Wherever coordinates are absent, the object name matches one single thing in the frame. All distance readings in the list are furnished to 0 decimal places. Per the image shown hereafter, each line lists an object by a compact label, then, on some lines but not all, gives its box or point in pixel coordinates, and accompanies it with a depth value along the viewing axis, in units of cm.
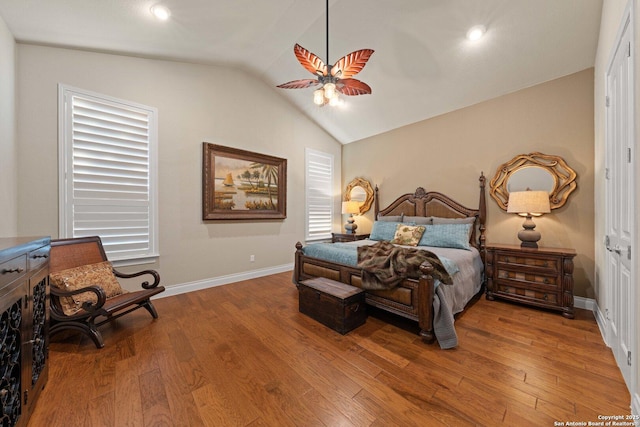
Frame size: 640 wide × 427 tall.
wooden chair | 208
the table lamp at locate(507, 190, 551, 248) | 288
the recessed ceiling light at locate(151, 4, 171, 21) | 234
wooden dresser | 108
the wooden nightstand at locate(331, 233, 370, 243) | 463
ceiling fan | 224
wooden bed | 214
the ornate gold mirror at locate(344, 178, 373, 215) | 514
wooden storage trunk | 230
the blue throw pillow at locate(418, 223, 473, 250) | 330
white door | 151
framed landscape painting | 369
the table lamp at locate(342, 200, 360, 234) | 500
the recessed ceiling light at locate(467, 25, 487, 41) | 267
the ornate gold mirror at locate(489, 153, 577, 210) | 298
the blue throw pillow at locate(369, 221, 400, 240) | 397
